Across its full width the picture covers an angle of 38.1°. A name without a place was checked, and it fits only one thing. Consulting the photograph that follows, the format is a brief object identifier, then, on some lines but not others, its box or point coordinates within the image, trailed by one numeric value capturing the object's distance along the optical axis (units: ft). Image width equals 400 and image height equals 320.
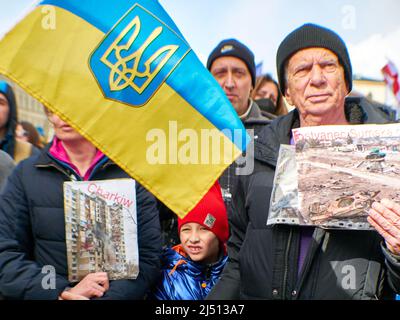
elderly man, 7.27
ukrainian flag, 8.27
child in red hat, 9.92
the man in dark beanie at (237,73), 12.98
